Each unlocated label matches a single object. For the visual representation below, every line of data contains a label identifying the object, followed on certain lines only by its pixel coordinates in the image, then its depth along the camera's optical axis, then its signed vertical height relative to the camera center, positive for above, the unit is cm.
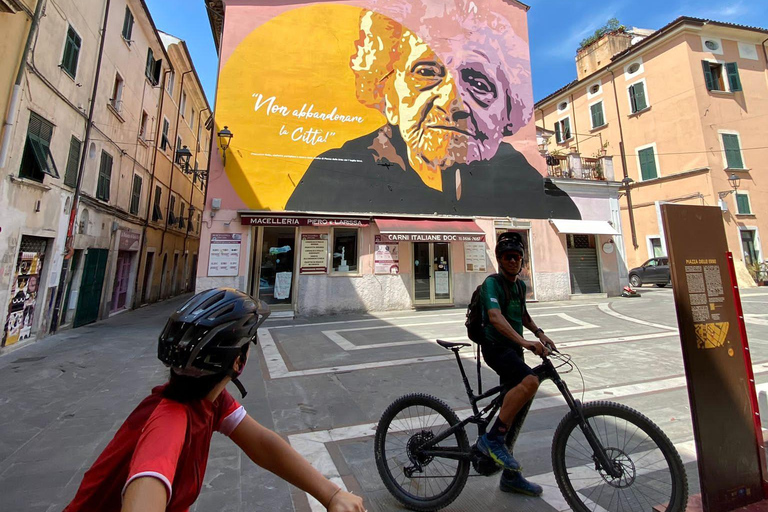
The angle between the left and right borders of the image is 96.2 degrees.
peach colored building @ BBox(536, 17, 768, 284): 1931 +960
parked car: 1832 +74
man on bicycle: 223 -44
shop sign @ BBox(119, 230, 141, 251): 1250 +167
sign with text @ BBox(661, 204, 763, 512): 209 -48
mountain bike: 196 -108
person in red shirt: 83 -41
